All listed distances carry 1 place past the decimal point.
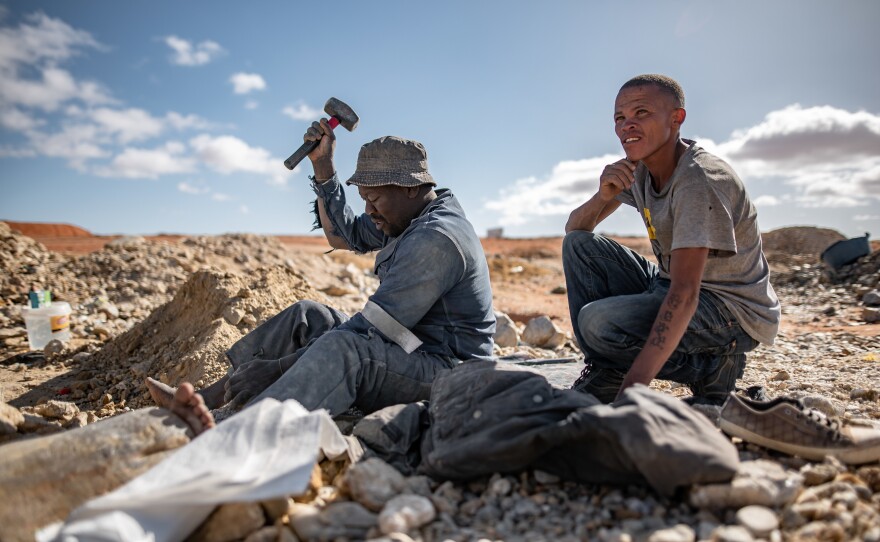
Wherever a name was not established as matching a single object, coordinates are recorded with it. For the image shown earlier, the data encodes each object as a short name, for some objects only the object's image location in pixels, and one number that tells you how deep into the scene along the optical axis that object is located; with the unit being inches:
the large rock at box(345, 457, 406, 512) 72.0
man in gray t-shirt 90.3
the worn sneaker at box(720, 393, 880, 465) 78.4
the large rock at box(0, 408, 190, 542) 63.9
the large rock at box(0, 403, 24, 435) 86.7
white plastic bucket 229.5
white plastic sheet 60.9
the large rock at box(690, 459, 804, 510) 66.5
